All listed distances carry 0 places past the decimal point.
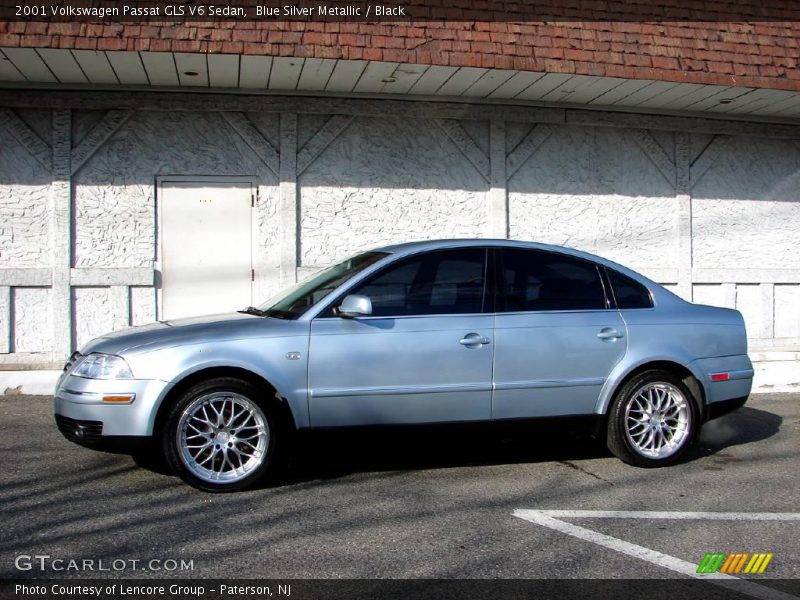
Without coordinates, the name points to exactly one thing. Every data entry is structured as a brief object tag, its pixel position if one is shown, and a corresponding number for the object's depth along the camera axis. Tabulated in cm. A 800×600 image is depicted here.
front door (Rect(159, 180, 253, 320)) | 991
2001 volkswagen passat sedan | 553
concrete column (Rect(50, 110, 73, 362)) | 959
